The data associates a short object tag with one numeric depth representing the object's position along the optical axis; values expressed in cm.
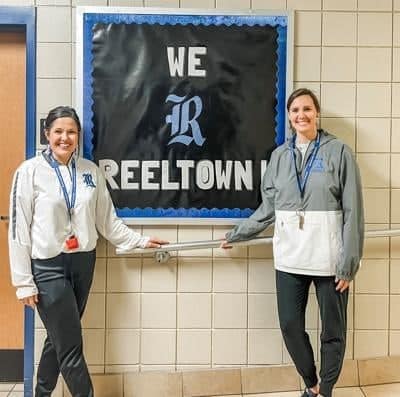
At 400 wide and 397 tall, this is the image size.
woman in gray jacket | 222
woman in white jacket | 219
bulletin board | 257
